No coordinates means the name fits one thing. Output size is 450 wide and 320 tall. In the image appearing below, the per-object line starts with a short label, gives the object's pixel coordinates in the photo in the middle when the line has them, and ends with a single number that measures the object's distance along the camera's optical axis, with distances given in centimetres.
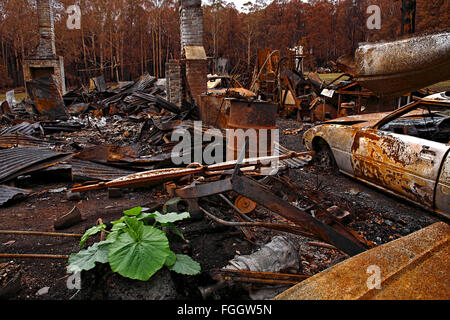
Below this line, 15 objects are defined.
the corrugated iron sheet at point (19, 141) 659
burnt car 361
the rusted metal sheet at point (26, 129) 837
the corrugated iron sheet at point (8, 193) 431
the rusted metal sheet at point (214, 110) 681
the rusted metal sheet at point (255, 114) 510
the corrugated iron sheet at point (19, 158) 491
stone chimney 1397
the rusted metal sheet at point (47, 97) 1142
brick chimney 1024
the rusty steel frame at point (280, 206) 221
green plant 208
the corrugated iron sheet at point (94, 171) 486
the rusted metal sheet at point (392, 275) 139
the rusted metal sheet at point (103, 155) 536
